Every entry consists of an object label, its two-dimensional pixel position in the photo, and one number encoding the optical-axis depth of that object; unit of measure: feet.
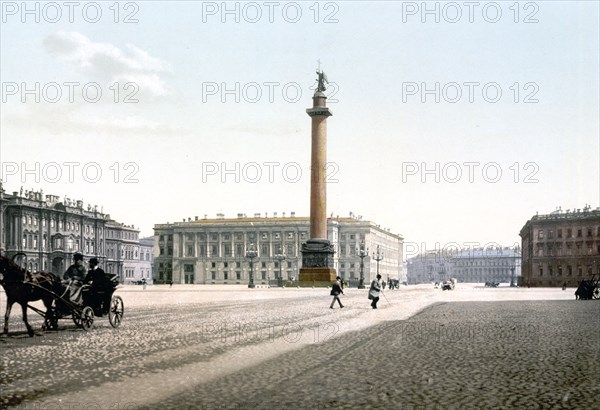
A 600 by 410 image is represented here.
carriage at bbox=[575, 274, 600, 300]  140.40
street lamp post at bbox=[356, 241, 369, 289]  407.81
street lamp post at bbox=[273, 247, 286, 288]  273.42
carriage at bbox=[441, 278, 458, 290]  259.60
